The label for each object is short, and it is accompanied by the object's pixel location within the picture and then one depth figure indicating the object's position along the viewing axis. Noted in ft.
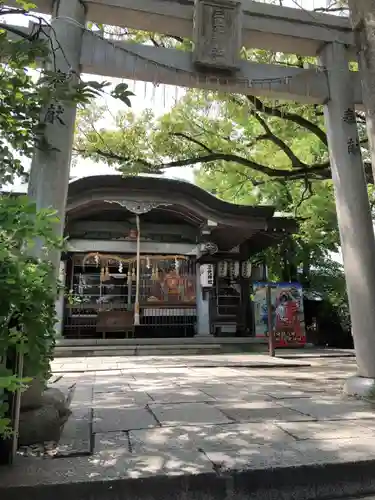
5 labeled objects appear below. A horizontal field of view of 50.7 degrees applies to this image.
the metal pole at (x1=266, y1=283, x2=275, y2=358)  31.01
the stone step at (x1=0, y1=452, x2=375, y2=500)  7.29
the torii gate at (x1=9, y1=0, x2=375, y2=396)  15.21
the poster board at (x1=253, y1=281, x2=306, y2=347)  42.70
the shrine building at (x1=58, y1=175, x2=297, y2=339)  41.68
